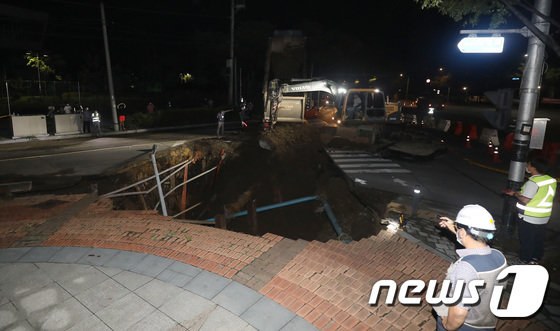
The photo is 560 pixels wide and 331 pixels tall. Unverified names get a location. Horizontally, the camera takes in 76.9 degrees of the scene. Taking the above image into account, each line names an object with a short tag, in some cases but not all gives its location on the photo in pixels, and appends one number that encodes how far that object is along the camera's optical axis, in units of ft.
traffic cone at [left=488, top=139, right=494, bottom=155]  51.47
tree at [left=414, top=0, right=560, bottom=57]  23.65
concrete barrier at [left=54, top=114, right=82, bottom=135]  66.49
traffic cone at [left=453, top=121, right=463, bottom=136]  74.49
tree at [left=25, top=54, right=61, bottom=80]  113.81
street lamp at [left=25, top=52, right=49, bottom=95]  110.63
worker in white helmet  8.50
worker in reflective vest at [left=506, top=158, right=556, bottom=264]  18.71
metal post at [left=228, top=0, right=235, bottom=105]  92.93
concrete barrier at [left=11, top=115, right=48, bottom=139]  61.57
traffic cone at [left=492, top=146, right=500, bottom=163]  48.42
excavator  60.85
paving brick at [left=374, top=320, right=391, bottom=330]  12.42
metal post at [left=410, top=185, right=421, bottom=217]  26.78
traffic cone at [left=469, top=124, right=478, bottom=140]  65.77
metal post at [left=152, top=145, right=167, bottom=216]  28.00
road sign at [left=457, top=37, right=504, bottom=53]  21.76
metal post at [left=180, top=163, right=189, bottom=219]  40.11
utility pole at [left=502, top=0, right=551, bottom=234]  20.20
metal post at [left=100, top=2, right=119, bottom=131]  69.23
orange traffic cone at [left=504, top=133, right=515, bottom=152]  54.03
